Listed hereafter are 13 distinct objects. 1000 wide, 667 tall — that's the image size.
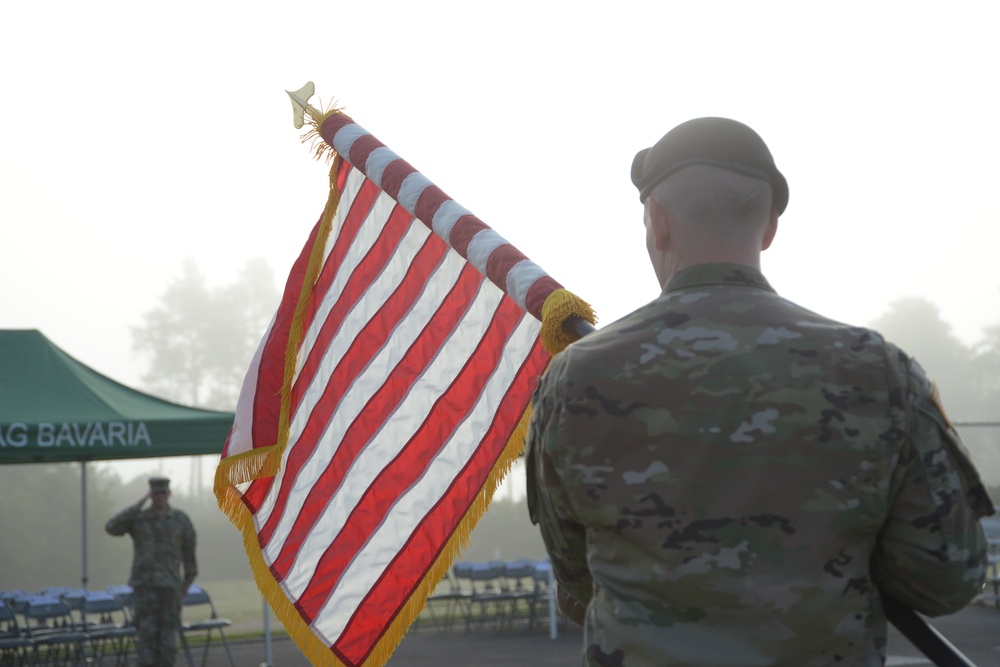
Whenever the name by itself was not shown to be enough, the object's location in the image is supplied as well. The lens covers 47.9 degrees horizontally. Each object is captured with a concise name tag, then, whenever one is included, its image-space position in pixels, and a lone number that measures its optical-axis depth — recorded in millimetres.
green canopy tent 10086
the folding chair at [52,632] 11469
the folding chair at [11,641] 11219
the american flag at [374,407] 3955
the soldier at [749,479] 1831
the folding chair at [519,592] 15359
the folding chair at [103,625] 11891
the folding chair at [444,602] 15695
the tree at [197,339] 53250
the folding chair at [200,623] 11956
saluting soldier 10445
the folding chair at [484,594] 15484
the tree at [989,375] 64375
